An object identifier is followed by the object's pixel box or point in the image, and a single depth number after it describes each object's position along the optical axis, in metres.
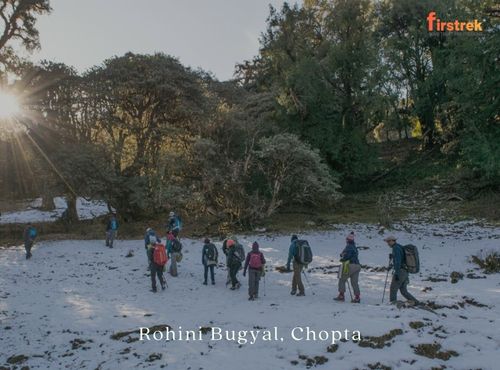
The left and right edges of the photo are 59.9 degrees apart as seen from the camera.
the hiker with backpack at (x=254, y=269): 14.24
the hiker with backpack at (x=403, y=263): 11.72
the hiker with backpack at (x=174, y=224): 21.70
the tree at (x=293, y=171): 29.44
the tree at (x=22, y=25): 31.45
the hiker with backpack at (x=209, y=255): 16.62
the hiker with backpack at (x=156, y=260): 15.79
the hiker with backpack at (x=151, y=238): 16.74
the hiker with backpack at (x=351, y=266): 13.05
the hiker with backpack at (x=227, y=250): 16.31
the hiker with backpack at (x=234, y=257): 15.30
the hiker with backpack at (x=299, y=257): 14.05
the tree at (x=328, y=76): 38.66
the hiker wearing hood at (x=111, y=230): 24.59
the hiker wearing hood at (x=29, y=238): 22.72
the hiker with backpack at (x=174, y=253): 18.09
